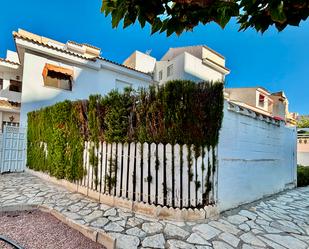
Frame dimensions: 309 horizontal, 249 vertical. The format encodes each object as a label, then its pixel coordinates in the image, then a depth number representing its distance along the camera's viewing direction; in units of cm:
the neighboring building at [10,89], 1530
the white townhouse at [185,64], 2141
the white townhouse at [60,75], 1298
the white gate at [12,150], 986
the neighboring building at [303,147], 1866
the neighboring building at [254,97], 2930
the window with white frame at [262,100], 3052
